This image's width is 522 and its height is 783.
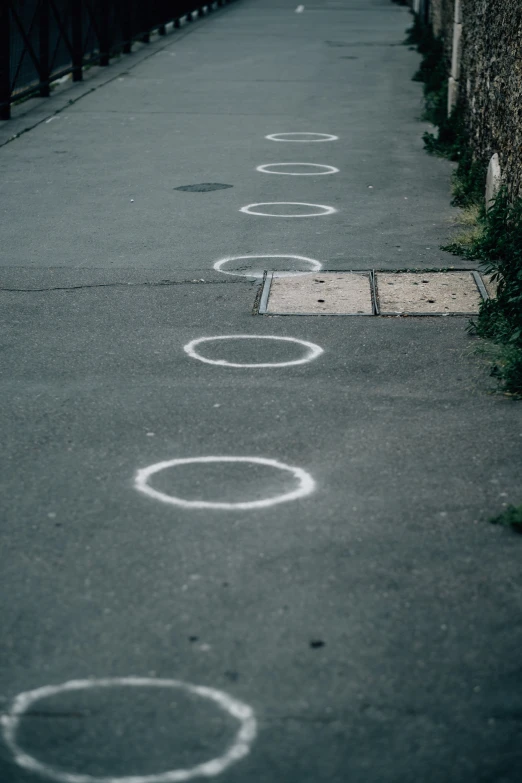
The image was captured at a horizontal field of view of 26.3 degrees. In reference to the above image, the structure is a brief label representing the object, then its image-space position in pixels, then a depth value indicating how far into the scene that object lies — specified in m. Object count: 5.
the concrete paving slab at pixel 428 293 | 7.45
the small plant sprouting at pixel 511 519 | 4.45
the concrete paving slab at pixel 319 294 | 7.45
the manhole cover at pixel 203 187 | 11.15
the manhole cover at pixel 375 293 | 7.45
